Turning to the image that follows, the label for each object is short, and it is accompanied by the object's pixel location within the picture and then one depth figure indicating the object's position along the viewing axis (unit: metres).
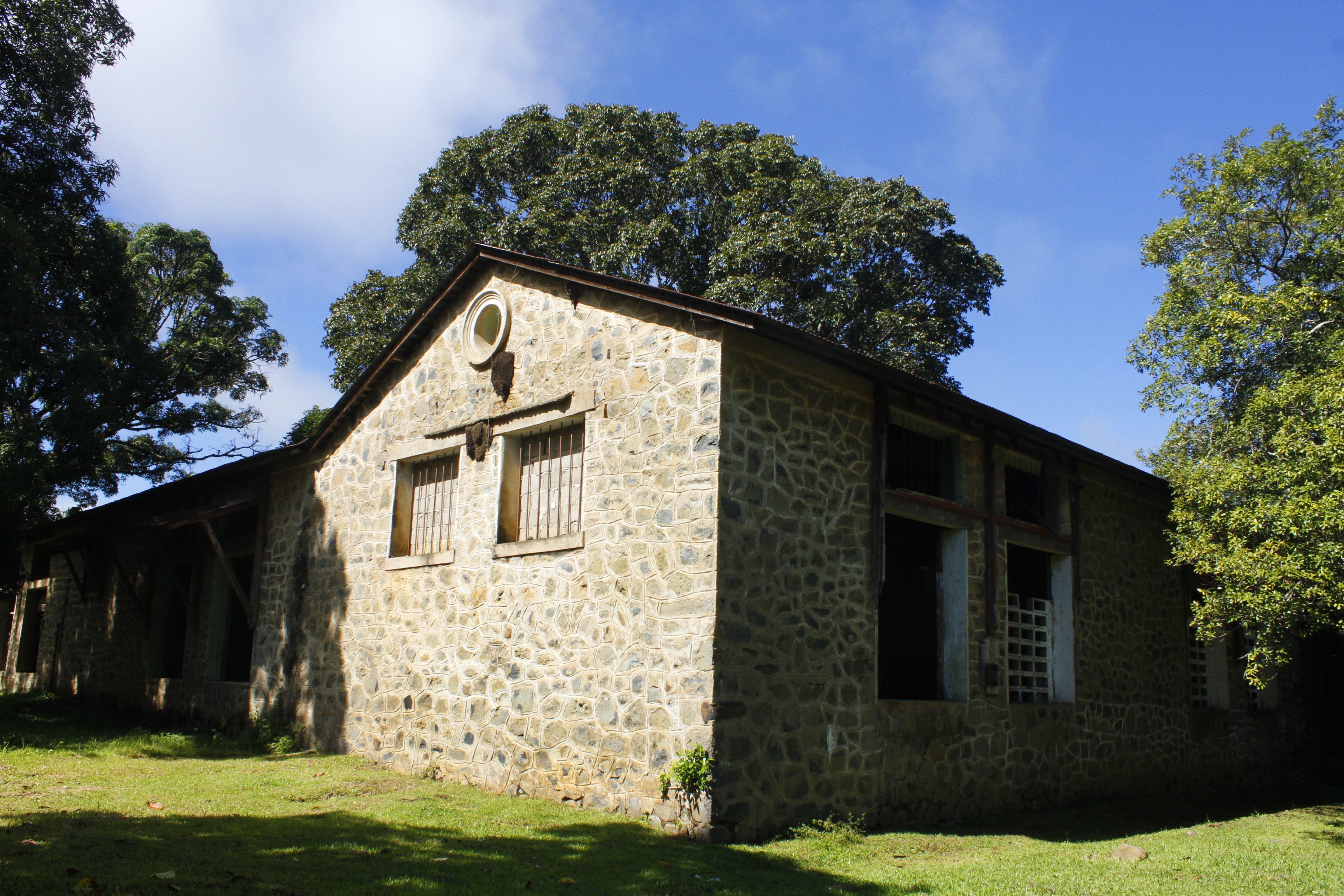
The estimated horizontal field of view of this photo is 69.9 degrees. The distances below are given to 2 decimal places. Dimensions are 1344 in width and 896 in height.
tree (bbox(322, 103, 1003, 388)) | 22.31
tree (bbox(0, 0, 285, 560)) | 14.55
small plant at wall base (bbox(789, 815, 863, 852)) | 8.00
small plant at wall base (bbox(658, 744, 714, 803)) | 7.65
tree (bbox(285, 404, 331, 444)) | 27.56
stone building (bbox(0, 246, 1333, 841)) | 8.35
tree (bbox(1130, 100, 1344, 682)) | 9.73
